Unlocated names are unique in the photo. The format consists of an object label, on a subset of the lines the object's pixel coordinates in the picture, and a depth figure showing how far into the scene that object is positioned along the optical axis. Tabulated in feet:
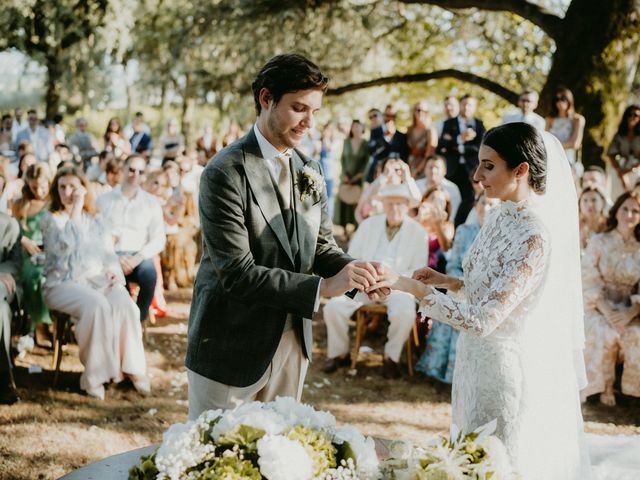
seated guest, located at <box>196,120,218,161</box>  45.99
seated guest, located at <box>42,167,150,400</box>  18.42
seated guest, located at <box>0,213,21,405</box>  17.11
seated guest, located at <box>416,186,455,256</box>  23.21
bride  9.04
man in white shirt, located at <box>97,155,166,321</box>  22.08
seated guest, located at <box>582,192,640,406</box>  19.22
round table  7.72
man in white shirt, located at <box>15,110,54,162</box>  45.84
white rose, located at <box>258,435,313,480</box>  5.85
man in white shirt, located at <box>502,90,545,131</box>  27.86
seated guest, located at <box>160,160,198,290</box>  29.01
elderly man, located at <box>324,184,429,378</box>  21.15
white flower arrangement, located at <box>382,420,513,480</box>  6.24
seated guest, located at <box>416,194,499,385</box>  20.85
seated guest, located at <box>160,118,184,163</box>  40.09
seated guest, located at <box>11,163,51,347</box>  20.42
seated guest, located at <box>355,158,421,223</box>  23.97
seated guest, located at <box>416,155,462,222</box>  26.22
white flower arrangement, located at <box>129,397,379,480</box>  5.94
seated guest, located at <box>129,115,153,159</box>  41.96
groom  8.28
